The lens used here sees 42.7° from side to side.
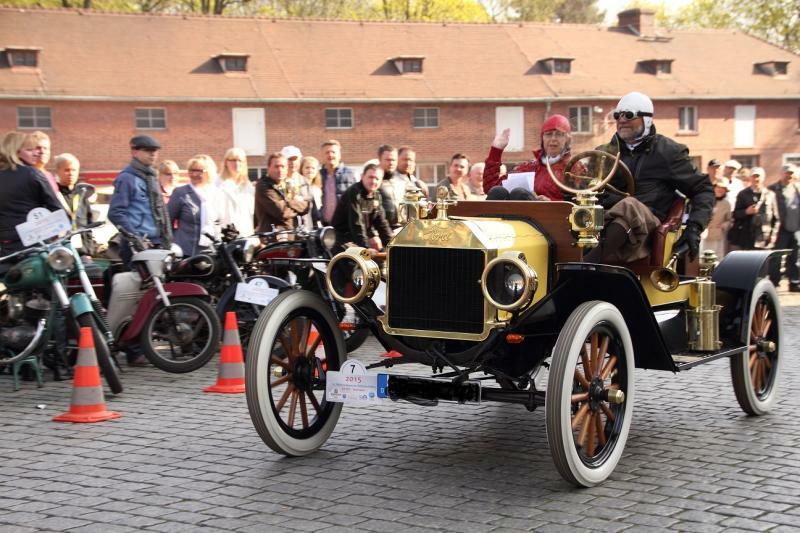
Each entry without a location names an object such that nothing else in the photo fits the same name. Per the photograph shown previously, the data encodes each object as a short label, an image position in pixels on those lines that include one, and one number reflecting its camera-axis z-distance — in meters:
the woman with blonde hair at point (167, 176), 13.17
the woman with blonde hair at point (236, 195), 11.64
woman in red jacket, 6.91
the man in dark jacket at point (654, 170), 6.72
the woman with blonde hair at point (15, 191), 8.65
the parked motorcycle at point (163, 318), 8.91
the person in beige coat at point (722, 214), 15.95
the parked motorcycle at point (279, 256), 9.48
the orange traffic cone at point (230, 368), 8.12
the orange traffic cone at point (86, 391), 7.09
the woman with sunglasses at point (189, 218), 10.80
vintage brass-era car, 5.30
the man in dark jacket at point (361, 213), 10.42
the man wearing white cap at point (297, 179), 11.88
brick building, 41.06
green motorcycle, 8.27
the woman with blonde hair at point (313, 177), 12.55
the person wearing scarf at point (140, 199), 9.74
